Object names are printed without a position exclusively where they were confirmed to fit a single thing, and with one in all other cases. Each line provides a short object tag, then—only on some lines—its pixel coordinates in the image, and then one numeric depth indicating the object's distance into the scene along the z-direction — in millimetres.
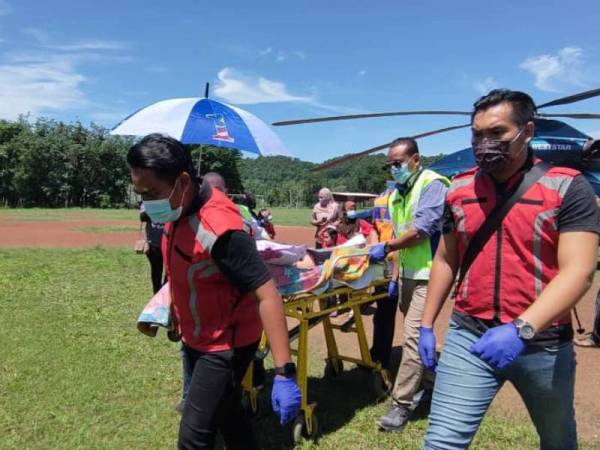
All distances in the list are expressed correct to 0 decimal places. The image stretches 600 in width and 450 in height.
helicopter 7453
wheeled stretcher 3914
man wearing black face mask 2123
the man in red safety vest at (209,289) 2359
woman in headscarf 9492
